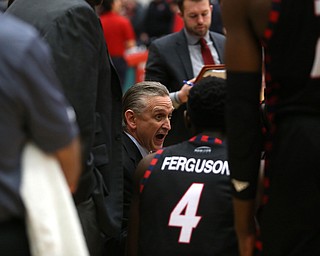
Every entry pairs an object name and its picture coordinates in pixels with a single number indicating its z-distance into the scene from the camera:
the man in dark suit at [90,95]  6.50
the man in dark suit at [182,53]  11.75
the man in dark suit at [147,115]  9.26
